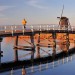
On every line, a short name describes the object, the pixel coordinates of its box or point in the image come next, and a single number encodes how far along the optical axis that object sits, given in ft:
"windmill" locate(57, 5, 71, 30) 225.76
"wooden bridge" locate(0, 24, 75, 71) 141.43
